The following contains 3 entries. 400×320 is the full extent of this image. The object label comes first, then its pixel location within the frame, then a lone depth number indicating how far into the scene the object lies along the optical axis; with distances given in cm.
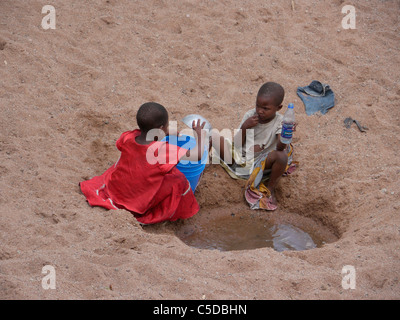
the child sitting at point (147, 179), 691
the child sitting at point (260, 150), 803
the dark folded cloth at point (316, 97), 987
